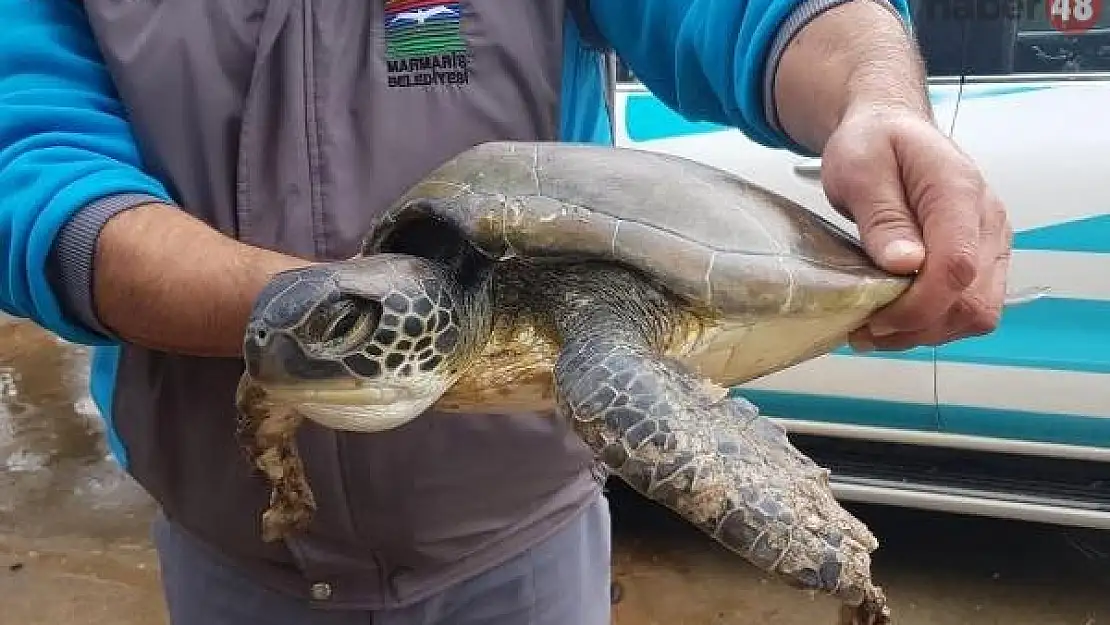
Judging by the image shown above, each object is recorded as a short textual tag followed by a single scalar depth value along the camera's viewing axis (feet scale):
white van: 8.91
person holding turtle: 4.15
